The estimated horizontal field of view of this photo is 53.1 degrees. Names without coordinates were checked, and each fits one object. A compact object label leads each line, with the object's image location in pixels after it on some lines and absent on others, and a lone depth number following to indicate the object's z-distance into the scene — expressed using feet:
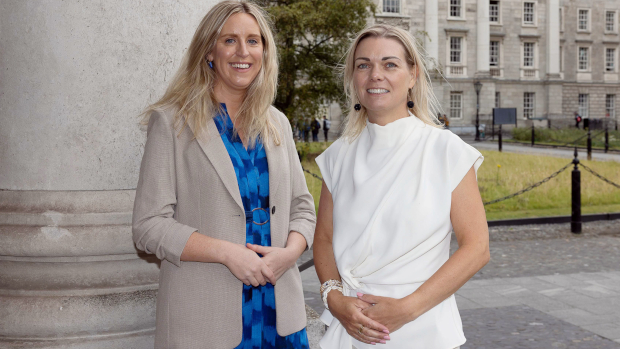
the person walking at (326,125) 116.88
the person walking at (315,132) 104.07
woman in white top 6.31
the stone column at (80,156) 9.08
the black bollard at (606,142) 79.29
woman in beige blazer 6.85
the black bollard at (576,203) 32.71
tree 60.75
